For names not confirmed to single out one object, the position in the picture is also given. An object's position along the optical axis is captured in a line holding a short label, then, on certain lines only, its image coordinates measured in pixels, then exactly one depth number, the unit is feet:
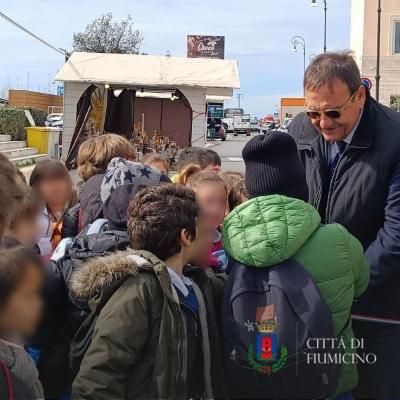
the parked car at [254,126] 218.09
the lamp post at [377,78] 95.53
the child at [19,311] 5.83
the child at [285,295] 7.27
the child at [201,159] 15.98
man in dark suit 8.87
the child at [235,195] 13.11
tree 150.61
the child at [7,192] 5.70
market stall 46.65
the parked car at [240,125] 209.75
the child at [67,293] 8.57
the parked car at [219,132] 150.92
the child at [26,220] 7.48
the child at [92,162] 11.87
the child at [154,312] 7.28
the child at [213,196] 10.73
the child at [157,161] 17.53
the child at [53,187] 13.20
